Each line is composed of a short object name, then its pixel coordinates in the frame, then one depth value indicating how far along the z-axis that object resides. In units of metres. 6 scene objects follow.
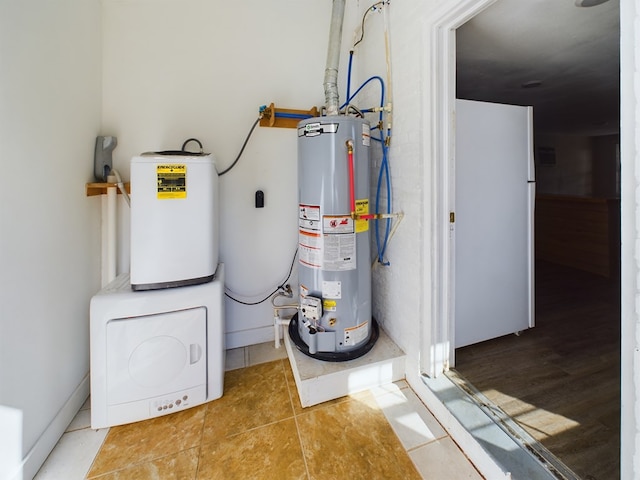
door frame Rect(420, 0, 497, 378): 1.45
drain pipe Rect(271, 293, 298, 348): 2.06
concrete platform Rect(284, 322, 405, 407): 1.55
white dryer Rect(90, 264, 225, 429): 1.37
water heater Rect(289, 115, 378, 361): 1.58
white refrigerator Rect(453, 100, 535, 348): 1.90
